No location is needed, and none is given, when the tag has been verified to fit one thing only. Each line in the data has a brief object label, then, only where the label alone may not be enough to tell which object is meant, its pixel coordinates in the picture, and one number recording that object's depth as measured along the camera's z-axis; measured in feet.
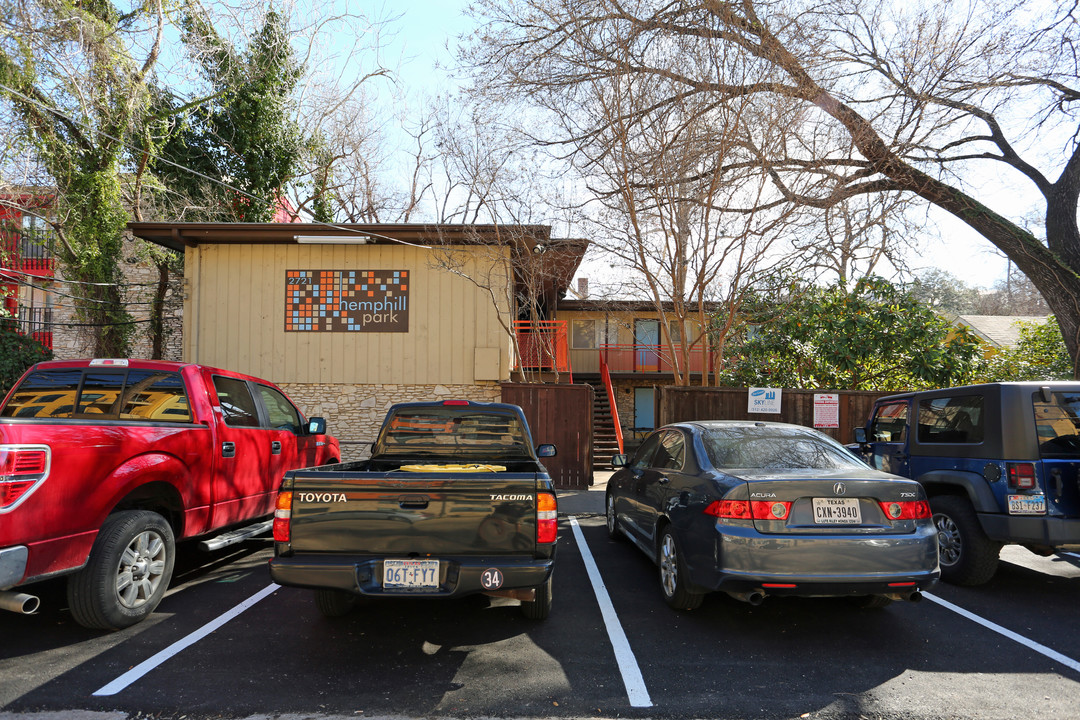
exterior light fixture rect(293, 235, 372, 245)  43.98
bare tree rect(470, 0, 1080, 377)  35.22
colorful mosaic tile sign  47.67
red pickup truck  11.96
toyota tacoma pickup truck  12.45
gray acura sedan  13.50
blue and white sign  38.27
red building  48.83
